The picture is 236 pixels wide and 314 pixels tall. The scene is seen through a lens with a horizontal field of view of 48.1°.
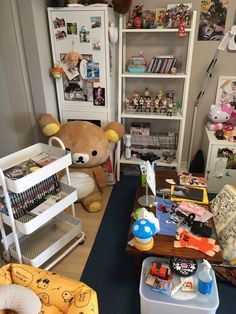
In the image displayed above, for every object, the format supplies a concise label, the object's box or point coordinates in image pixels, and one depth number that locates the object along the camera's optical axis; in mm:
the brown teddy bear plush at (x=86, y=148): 2145
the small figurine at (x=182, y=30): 2139
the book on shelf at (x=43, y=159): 1628
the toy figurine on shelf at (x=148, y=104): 2527
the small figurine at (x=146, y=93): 2600
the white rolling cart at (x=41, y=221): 1493
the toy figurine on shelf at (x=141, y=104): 2537
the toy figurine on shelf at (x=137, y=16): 2314
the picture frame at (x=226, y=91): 2520
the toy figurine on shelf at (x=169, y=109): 2482
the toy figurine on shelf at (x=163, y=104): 2504
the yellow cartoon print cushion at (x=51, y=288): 1266
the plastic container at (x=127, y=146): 2645
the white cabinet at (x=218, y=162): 2312
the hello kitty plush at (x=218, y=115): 2486
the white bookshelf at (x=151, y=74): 2328
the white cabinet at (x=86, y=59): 2053
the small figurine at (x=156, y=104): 2511
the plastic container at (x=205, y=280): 1303
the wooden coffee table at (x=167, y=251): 1448
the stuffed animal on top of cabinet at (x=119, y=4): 2137
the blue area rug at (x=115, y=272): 1568
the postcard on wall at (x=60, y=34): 2117
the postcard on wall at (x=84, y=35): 2084
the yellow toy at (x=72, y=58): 2139
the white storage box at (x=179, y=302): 1301
